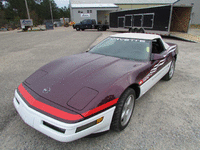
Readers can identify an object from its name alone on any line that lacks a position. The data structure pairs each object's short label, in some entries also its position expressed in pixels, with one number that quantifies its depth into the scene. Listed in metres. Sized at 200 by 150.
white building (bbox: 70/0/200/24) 37.25
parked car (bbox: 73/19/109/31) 23.30
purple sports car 1.64
